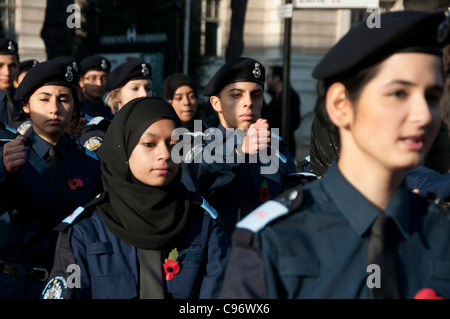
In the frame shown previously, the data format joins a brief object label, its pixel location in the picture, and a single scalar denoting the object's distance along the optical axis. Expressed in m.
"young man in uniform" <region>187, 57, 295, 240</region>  3.81
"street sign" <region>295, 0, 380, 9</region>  6.65
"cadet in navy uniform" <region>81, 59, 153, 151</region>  6.30
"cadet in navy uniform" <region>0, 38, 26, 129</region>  6.78
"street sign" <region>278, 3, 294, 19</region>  7.46
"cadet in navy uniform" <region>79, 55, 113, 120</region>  7.34
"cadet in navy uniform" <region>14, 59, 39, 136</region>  8.00
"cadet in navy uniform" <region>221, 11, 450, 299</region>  1.84
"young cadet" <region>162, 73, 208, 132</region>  6.62
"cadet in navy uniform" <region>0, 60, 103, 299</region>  3.77
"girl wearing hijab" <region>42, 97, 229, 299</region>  2.91
